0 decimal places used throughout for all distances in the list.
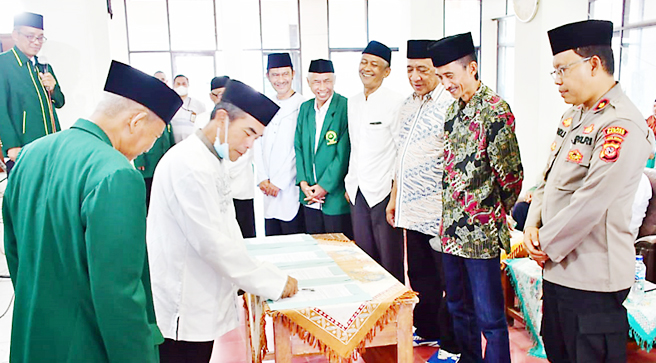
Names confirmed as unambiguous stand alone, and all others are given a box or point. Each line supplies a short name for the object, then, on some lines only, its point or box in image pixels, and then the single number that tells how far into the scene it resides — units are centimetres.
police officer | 180
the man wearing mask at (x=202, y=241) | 175
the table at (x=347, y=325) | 179
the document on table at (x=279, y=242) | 259
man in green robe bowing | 121
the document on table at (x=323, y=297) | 182
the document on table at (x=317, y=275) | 204
